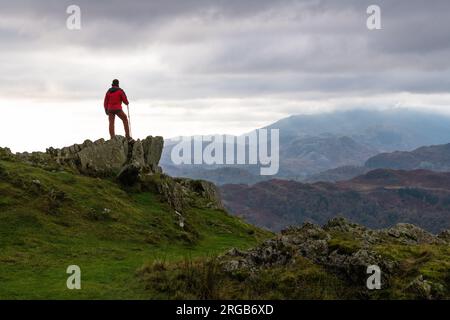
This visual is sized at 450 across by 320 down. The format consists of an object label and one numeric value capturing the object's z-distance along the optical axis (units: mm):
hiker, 37844
